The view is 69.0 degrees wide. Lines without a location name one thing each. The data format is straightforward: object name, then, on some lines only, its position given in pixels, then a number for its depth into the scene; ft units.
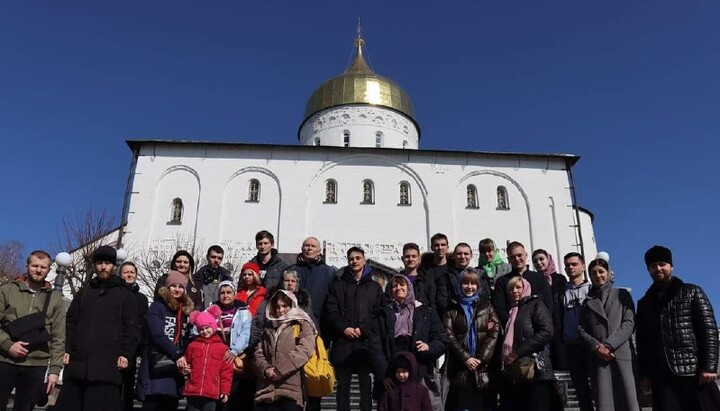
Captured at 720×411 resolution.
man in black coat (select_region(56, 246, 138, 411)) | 15.79
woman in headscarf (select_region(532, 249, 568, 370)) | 20.35
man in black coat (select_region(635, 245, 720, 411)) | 15.49
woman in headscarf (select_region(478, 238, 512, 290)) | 22.26
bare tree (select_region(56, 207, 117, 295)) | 60.95
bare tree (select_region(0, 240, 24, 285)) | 130.31
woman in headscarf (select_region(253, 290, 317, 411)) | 15.66
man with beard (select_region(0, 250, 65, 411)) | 15.78
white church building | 84.69
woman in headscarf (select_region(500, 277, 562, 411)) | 16.43
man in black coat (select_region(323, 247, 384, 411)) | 17.76
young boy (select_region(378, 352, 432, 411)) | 16.11
